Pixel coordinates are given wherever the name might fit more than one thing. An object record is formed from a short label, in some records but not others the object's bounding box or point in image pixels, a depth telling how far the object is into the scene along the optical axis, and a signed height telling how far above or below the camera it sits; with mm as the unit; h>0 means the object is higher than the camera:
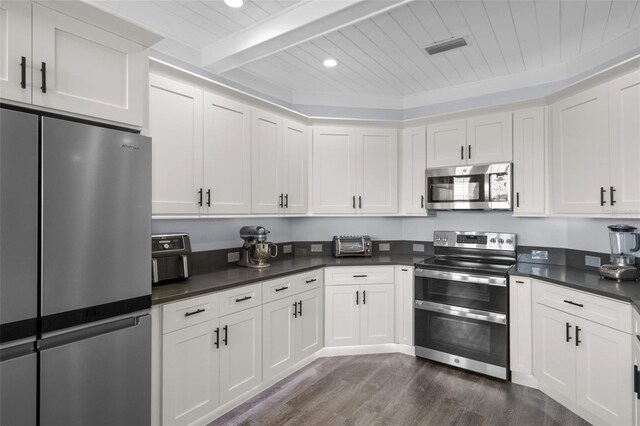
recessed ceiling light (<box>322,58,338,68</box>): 3104 +1398
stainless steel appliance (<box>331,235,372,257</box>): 3688 -341
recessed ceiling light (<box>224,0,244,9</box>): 2195 +1367
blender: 2447 -294
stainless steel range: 2920 -822
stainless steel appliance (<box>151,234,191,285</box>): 2275 -299
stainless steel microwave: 3211 +263
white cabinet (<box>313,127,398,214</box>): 3684 +479
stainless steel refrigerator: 1393 -266
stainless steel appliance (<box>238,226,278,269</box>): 2996 -289
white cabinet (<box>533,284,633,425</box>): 2092 -1027
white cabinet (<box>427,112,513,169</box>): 3240 +726
